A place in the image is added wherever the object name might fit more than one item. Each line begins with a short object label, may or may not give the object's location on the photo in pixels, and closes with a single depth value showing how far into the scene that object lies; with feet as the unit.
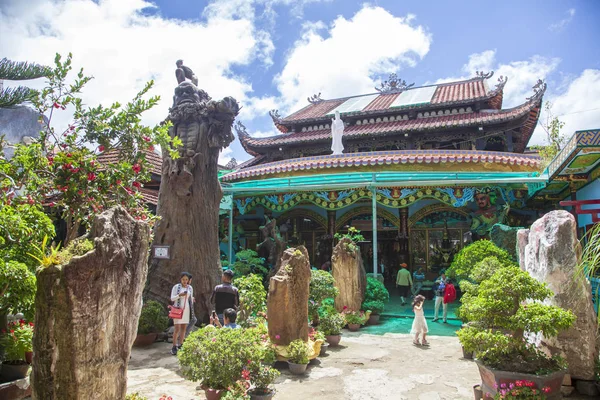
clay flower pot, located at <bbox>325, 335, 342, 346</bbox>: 22.38
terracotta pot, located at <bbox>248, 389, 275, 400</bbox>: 13.30
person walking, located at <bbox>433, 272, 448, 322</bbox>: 28.89
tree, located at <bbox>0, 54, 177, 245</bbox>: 14.08
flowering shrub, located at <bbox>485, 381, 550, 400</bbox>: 11.90
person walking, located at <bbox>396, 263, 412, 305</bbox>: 35.58
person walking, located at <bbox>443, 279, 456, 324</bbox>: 28.74
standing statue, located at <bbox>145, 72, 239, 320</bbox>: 23.81
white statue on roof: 46.14
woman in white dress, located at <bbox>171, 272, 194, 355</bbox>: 19.44
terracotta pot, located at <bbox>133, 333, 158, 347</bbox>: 20.79
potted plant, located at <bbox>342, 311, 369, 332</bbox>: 26.94
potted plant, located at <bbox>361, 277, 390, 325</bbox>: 28.96
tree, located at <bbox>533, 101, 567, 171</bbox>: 34.43
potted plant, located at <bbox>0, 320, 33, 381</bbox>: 12.69
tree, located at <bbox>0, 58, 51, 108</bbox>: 17.48
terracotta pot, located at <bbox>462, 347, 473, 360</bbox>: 20.31
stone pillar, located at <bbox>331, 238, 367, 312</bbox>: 28.14
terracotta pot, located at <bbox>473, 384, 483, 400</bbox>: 14.22
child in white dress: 22.93
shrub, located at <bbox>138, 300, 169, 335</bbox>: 20.99
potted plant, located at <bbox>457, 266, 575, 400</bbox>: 12.81
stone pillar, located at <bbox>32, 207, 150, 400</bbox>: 8.57
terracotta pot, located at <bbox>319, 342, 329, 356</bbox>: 20.92
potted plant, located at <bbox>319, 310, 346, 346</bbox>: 22.41
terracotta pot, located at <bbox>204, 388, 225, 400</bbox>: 13.09
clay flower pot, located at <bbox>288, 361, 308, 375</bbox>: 17.43
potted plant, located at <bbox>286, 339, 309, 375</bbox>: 17.46
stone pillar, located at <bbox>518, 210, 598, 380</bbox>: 14.76
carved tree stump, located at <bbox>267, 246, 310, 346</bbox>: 18.60
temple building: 36.14
